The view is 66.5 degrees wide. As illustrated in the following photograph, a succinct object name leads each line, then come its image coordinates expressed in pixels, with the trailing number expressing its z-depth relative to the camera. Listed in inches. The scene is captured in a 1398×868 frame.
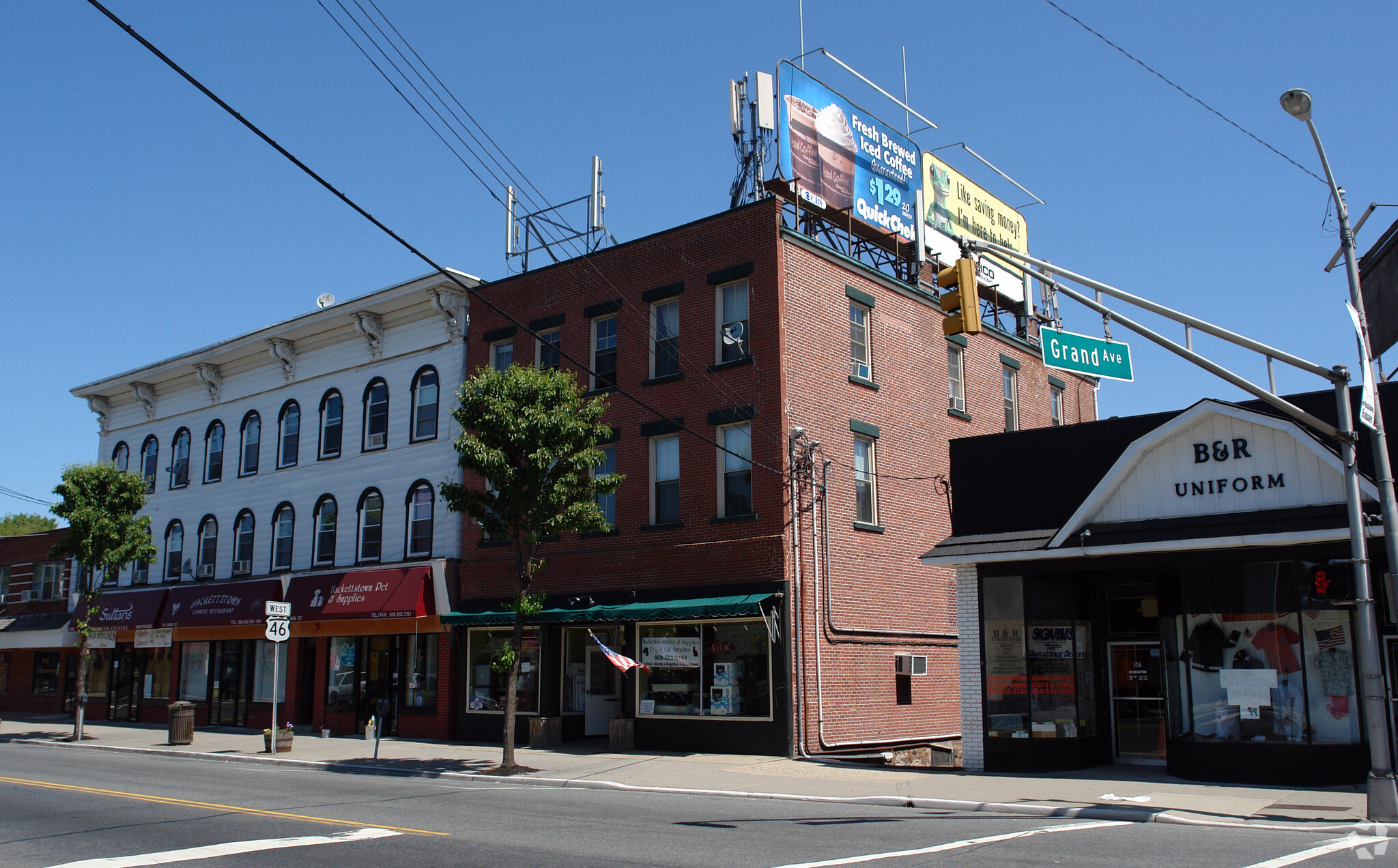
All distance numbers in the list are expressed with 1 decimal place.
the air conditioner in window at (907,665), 932.0
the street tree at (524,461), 777.6
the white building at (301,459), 1123.3
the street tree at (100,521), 1211.2
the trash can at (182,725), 1053.8
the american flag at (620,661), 819.4
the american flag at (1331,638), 597.6
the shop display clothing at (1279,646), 606.2
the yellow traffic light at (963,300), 462.3
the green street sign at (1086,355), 494.0
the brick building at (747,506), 848.9
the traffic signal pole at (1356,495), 480.4
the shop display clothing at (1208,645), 628.1
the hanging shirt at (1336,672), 590.9
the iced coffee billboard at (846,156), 1012.5
